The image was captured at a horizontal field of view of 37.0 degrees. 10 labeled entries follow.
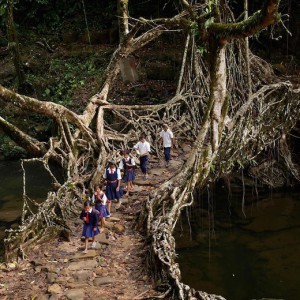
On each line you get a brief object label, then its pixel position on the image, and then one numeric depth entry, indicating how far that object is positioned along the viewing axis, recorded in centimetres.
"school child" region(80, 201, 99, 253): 815
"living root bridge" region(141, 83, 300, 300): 708
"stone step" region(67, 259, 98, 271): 769
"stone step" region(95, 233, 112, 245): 859
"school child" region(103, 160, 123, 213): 971
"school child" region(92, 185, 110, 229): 873
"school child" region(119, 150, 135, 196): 1050
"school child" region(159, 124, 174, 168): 1209
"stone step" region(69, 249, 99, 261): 801
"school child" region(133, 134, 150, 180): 1123
